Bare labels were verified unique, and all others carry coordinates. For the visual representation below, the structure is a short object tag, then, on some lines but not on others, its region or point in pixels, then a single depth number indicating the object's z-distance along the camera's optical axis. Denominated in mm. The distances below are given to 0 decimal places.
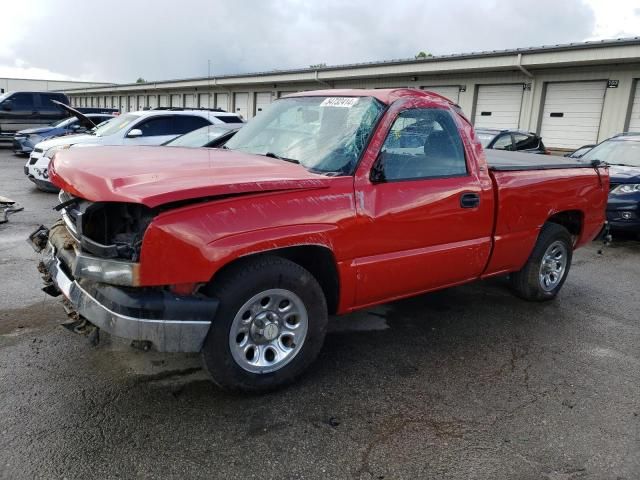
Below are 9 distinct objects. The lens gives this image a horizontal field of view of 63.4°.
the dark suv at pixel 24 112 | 19547
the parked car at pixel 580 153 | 10323
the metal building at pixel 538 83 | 15234
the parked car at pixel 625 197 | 7918
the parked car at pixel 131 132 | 10289
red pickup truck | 2760
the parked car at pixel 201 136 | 8395
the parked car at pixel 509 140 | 10922
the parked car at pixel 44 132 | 15578
